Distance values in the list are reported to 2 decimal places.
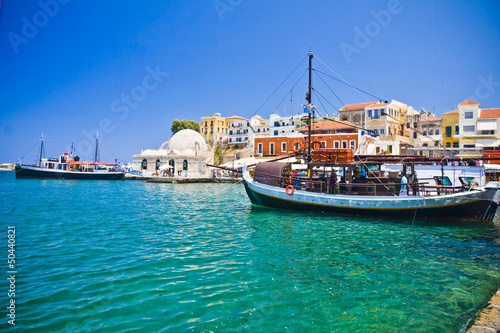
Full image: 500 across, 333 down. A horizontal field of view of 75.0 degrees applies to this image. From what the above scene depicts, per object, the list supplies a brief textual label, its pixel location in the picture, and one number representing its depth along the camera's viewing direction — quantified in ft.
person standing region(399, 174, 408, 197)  56.43
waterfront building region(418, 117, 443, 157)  159.77
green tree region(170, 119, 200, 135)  310.68
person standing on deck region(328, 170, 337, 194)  59.44
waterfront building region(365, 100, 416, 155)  151.33
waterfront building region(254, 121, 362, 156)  138.41
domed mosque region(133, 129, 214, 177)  214.28
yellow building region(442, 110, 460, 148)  147.13
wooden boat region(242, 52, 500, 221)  50.62
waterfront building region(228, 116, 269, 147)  240.81
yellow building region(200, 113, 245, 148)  285.64
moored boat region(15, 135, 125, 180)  211.61
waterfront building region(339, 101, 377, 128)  170.91
